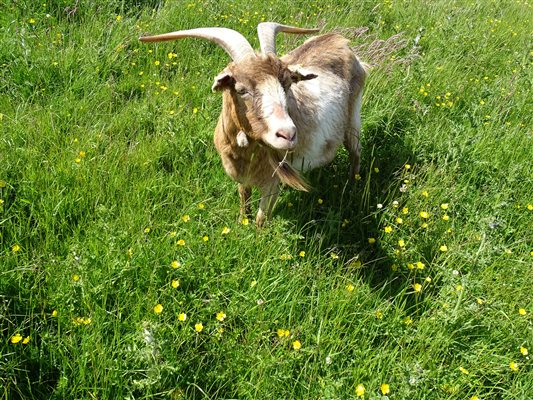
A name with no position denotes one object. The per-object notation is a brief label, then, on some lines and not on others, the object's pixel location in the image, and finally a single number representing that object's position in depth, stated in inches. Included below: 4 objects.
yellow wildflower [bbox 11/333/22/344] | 77.2
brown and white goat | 101.4
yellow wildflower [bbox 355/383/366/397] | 84.8
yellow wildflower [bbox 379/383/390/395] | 85.5
